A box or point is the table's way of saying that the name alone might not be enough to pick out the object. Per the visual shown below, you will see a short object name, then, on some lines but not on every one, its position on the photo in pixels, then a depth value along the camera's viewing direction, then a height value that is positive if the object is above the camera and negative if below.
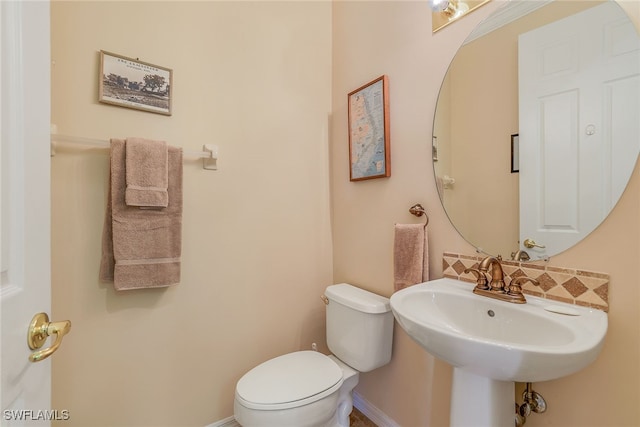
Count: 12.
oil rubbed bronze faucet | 0.90 -0.25
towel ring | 1.24 +0.01
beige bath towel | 1.10 -0.10
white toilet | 1.06 -0.73
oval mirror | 0.78 +0.29
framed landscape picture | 1.13 +0.56
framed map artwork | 1.39 +0.44
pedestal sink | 0.62 -0.34
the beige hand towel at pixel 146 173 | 1.11 +0.16
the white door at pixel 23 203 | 0.47 +0.02
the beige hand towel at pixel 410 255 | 1.19 -0.19
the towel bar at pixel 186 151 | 1.02 +0.27
